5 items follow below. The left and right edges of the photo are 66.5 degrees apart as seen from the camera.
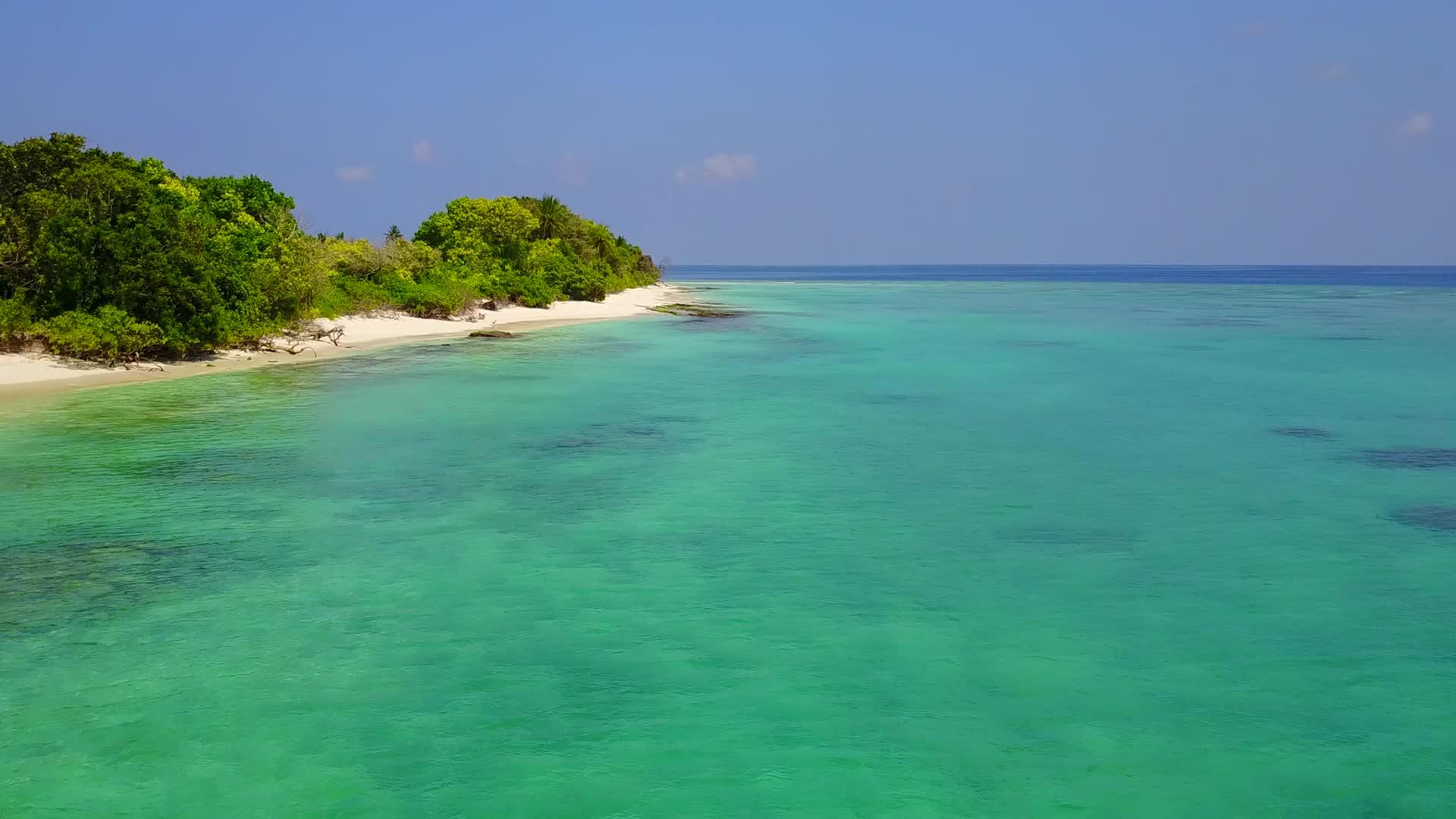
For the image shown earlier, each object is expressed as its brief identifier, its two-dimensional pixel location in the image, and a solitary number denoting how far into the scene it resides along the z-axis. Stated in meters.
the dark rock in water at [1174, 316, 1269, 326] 53.44
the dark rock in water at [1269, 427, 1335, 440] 19.89
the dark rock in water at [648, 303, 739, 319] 55.38
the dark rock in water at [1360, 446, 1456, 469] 17.03
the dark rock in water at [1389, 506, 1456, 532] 12.80
